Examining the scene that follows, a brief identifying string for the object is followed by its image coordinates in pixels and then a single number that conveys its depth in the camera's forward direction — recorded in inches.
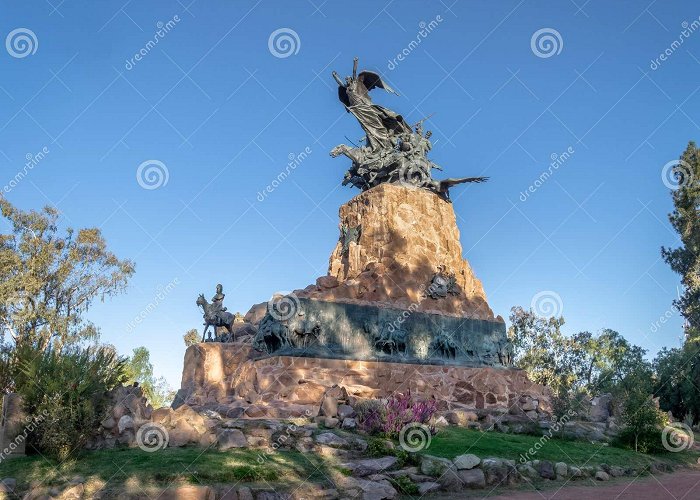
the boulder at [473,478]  411.8
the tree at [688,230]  1418.6
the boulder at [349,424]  518.6
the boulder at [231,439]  429.1
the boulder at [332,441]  454.3
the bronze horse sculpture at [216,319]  898.7
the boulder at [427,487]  386.1
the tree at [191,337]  1973.4
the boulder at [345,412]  549.0
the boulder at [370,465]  401.1
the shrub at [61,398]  390.9
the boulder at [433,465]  411.8
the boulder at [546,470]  463.2
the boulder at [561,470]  470.3
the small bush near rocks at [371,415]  505.0
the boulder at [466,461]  425.4
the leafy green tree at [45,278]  1206.9
